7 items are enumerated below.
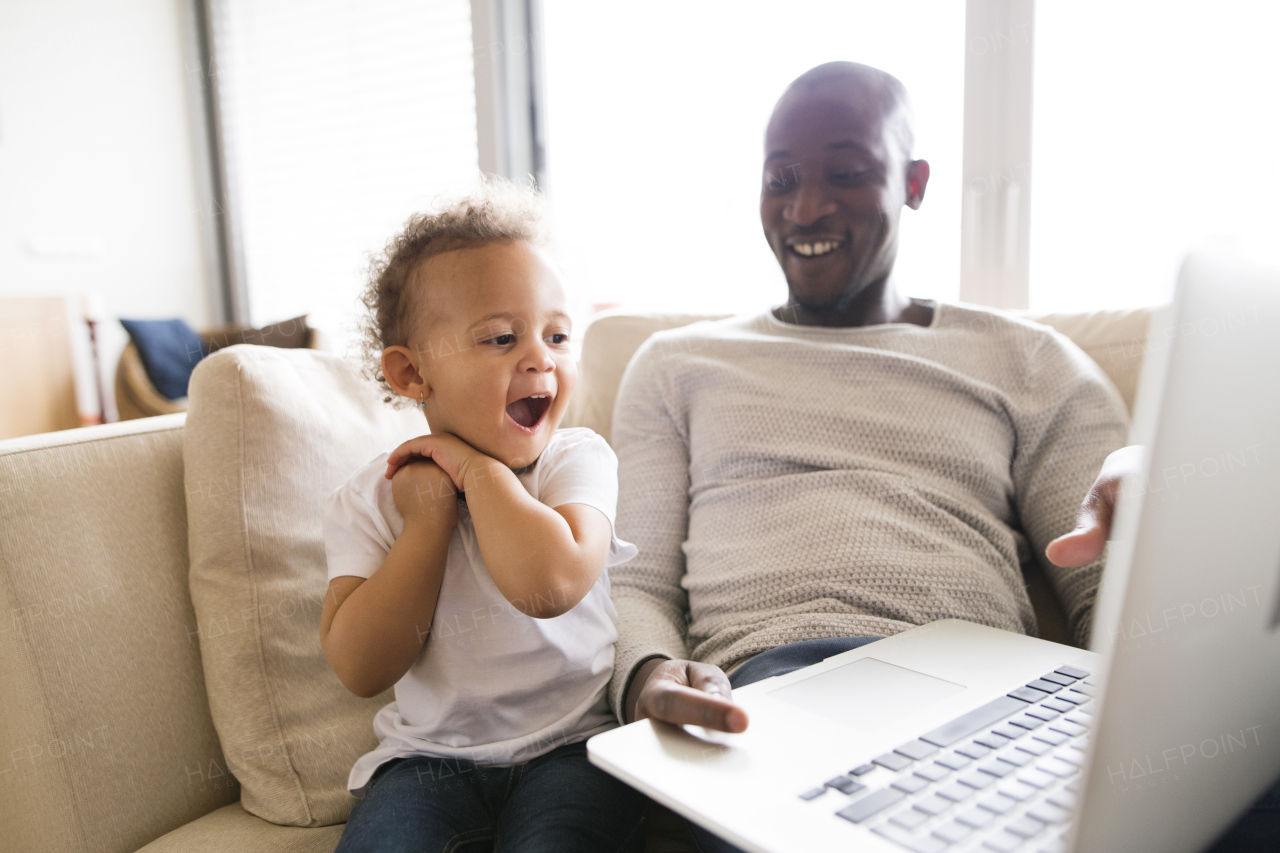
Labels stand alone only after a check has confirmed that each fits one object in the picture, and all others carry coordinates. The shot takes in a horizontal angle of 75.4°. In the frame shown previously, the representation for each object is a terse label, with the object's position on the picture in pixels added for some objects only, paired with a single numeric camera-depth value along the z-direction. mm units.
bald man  979
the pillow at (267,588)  910
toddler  778
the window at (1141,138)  1633
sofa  811
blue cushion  2961
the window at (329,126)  2930
